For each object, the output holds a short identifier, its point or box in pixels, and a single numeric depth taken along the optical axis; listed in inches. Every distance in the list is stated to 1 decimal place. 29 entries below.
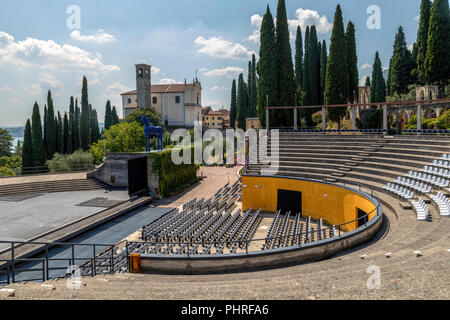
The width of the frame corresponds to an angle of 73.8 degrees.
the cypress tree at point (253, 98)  2495.0
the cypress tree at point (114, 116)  2727.4
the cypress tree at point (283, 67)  1305.4
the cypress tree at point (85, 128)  2096.5
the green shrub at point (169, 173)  1034.1
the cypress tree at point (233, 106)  2874.0
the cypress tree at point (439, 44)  1269.7
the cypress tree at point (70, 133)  2029.5
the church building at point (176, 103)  2947.8
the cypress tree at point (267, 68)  1291.8
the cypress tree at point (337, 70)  1282.0
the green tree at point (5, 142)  2247.8
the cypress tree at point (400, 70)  2154.3
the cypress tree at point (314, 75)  1999.3
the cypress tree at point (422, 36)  1473.9
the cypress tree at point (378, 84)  2309.3
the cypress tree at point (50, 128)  1913.1
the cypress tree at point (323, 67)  2014.0
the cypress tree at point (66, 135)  2016.5
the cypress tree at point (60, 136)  1988.2
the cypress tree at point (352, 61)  1415.7
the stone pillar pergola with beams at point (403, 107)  829.8
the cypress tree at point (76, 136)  2087.8
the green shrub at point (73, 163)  1395.2
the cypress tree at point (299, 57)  2243.5
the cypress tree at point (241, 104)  2571.4
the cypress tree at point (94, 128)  2312.6
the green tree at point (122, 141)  1557.6
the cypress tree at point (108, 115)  2637.8
